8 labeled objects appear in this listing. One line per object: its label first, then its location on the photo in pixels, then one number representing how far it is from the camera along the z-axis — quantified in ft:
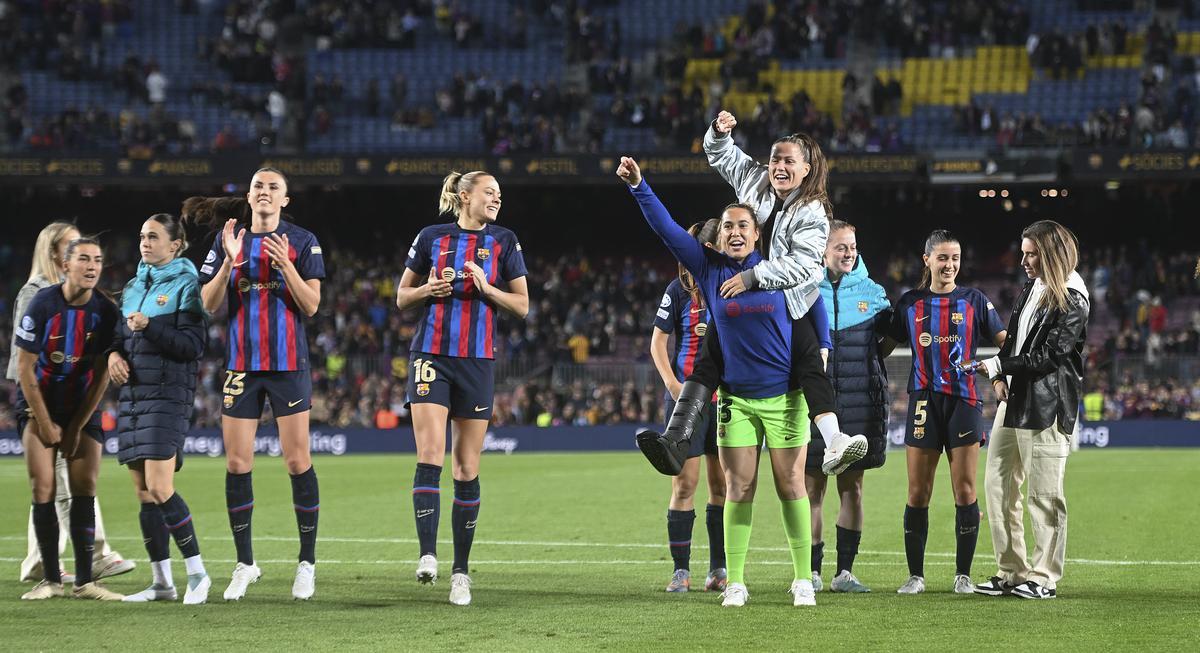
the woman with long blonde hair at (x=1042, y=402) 54.34
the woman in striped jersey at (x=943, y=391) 57.06
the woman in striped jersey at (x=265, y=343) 53.62
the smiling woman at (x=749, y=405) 50.78
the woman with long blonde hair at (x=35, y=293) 59.98
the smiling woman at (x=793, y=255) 49.93
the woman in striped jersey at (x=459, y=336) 53.21
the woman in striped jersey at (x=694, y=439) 57.67
